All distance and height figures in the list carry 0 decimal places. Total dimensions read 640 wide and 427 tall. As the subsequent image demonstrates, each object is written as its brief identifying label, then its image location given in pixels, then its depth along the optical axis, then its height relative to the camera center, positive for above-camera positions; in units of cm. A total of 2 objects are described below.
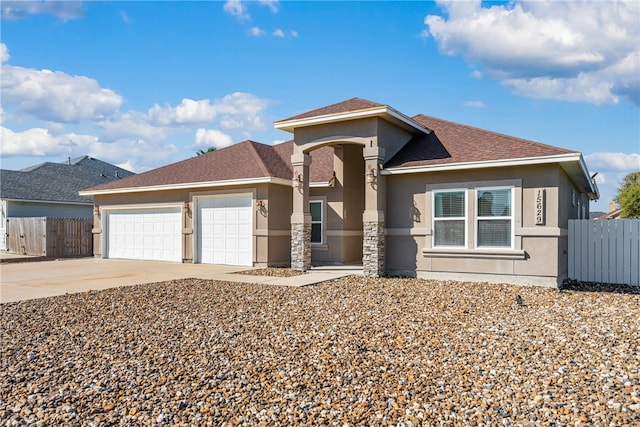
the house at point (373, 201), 1131 +42
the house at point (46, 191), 2477 +131
